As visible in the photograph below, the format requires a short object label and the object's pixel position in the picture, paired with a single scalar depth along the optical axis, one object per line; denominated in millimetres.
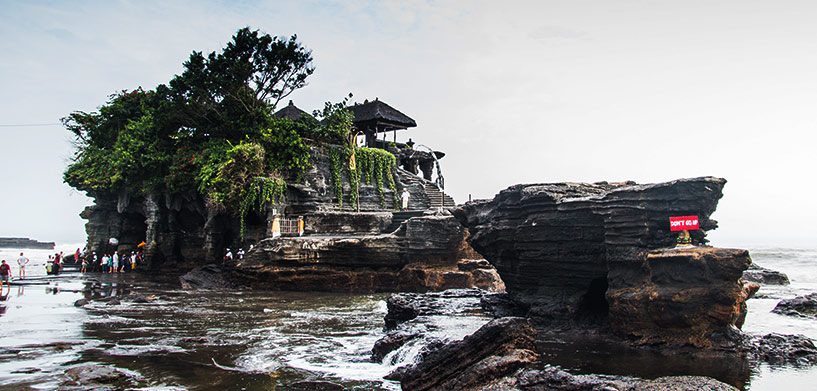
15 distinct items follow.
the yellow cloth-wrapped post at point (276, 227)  21166
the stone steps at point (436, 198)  30836
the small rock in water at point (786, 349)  8125
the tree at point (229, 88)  26016
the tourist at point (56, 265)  27541
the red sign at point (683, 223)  9469
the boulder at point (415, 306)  11773
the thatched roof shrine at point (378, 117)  32578
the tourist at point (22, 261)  23830
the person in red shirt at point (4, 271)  19441
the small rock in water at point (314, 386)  7297
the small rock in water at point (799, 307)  13219
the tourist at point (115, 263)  28453
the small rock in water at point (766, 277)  21781
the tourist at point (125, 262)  29741
